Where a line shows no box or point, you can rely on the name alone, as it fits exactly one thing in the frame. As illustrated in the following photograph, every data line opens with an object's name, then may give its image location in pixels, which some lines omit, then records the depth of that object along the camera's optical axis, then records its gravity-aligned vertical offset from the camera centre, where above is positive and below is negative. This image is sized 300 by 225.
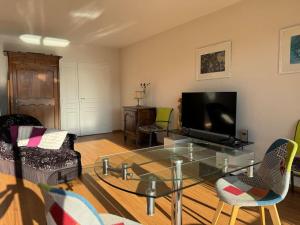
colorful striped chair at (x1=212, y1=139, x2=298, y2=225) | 1.38 -0.62
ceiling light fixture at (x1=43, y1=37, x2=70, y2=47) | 5.30 +1.38
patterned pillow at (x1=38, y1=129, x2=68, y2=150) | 3.25 -0.61
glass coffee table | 1.59 -0.64
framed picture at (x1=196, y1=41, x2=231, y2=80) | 3.49 +0.60
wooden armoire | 4.71 +0.26
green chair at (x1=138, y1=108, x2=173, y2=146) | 4.43 -0.56
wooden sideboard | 4.85 -0.47
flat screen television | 3.24 -0.23
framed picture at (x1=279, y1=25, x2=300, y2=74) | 2.67 +0.58
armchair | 2.81 -0.83
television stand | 3.05 -0.63
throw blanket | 3.25 -0.59
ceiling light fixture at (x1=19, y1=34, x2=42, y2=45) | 5.01 +1.38
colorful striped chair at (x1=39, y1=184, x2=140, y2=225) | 0.81 -0.41
